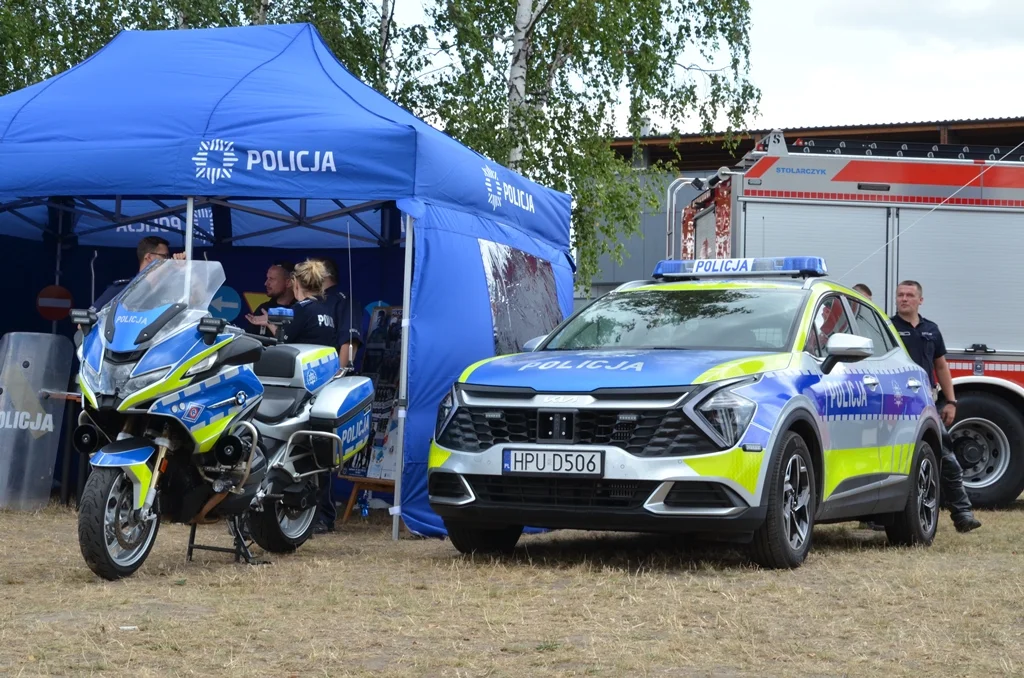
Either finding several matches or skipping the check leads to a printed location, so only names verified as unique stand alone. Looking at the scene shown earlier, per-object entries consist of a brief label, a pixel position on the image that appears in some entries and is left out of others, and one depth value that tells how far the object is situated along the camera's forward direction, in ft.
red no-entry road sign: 41.04
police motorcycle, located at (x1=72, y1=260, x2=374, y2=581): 21.77
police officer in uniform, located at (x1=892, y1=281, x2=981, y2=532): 36.29
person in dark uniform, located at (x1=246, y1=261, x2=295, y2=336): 35.94
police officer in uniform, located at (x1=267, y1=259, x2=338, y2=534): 32.04
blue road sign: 41.34
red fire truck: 41.91
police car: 23.24
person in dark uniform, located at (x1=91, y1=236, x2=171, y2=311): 33.63
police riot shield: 35.19
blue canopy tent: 30.48
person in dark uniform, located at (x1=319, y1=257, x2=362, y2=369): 33.37
